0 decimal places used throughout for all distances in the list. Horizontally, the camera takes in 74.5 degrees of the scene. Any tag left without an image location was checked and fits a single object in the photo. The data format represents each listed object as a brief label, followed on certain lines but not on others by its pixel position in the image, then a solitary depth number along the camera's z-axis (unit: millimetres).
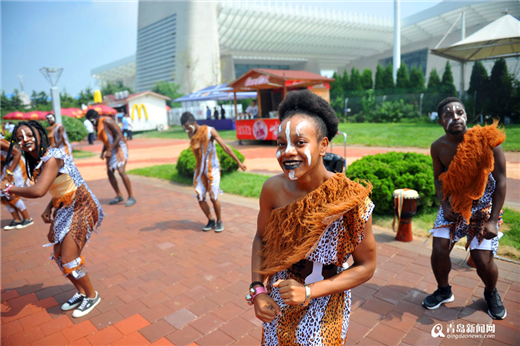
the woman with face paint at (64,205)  3260
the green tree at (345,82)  29994
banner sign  15956
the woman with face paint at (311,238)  1589
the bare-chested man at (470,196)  2930
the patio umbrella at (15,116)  26859
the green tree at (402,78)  27280
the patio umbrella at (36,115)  25922
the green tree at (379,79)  28483
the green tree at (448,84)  23125
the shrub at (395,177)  5508
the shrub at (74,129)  18562
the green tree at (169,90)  44562
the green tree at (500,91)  16672
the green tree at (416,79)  26656
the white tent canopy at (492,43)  13273
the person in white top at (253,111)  19000
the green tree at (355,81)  29291
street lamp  14125
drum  4707
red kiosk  16031
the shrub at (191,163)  9344
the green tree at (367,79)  29328
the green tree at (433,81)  26053
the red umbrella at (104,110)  26589
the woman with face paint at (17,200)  6062
